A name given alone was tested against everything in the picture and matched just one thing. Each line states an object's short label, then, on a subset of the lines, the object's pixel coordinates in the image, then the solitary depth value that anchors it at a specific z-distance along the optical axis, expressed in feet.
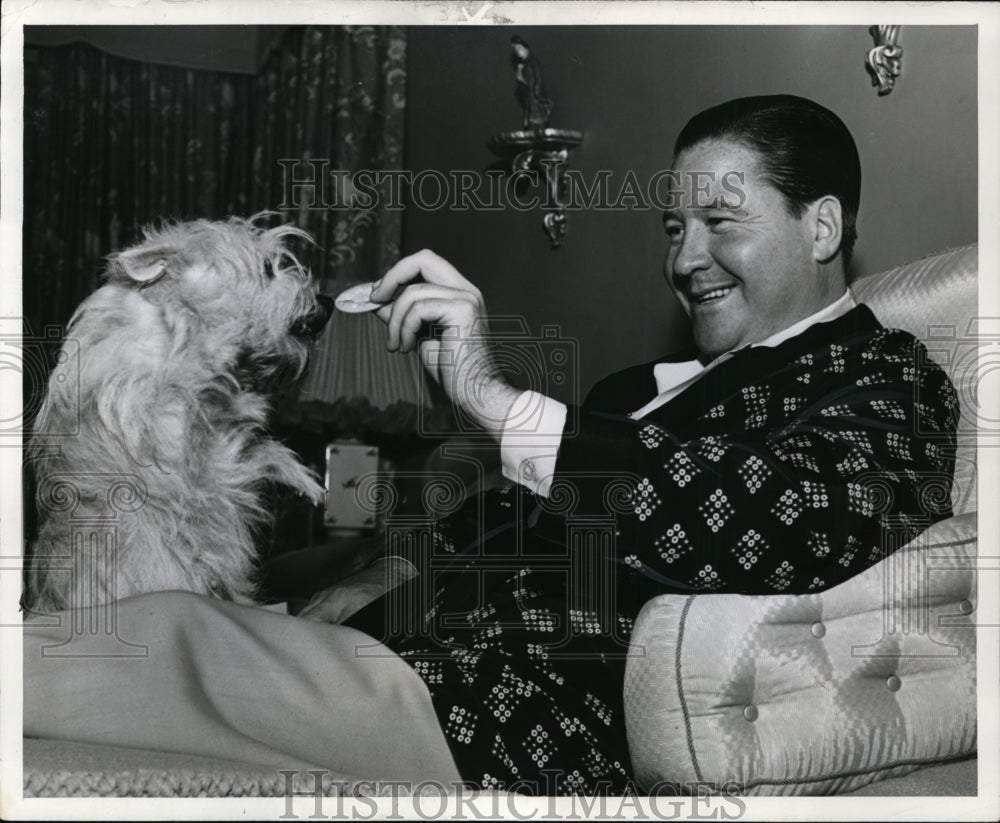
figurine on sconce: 5.45
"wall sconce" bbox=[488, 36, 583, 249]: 5.54
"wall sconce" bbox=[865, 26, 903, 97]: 5.16
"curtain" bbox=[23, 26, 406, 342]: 5.71
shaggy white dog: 5.16
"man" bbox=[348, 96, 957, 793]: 4.40
